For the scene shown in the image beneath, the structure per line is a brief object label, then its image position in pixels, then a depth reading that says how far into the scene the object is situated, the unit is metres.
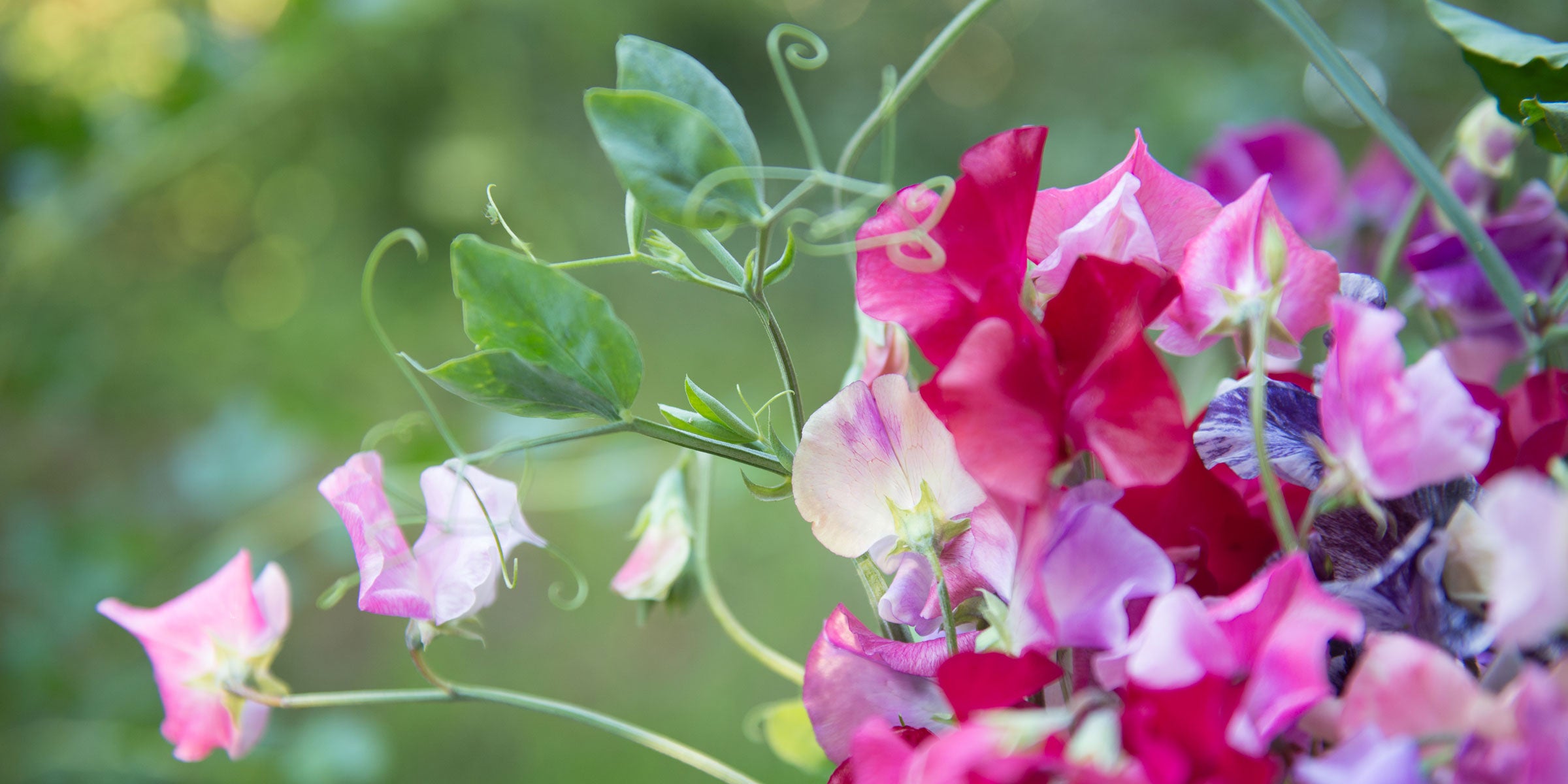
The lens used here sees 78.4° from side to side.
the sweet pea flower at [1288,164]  0.41
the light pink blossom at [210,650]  0.25
